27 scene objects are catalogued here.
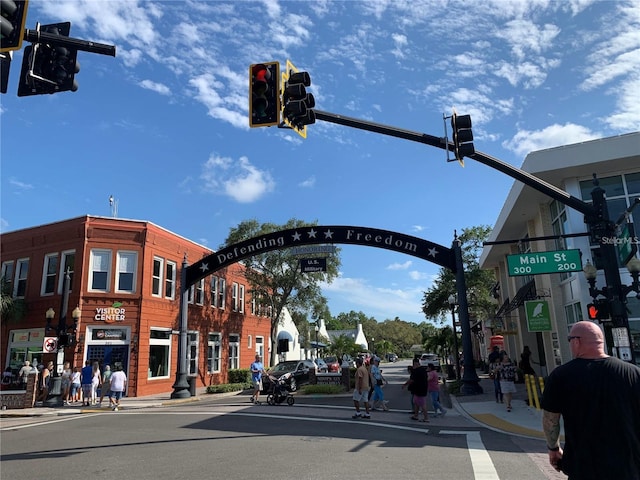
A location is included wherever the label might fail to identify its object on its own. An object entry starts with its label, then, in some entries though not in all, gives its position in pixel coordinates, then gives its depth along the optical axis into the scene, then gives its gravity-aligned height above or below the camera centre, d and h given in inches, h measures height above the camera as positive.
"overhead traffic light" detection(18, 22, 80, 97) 267.3 +160.7
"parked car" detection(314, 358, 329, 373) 1250.2 -28.2
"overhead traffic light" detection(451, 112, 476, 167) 379.2 +162.5
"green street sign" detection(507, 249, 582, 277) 468.8 +81.1
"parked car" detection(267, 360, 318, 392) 912.9 -24.9
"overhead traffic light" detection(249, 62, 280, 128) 339.3 +177.8
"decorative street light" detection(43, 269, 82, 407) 740.9 +2.6
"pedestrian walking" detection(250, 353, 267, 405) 701.9 -27.8
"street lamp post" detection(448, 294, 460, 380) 1042.7 +79.5
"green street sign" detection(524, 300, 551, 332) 698.2 +46.1
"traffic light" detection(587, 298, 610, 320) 370.3 +27.7
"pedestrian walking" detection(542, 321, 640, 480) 130.4 -18.0
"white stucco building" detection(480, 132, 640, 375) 616.1 +201.6
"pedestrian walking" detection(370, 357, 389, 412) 607.8 -41.7
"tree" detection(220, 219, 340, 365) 1337.7 +215.0
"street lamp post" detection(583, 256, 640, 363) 358.0 +20.5
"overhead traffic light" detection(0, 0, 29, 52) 229.9 +163.9
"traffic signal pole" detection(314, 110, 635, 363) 379.2 +124.3
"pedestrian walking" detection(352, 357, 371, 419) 549.0 -34.3
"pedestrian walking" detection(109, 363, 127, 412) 700.7 -33.5
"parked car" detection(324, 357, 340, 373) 1295.2 -29.7
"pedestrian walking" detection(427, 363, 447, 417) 546.6 -36.7
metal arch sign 805.9 +195.8
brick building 924.0 +140.1
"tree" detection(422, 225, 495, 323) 1541.6 +208.9
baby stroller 668.1 -50.5
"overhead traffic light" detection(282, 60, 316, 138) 336.8 +177.1
